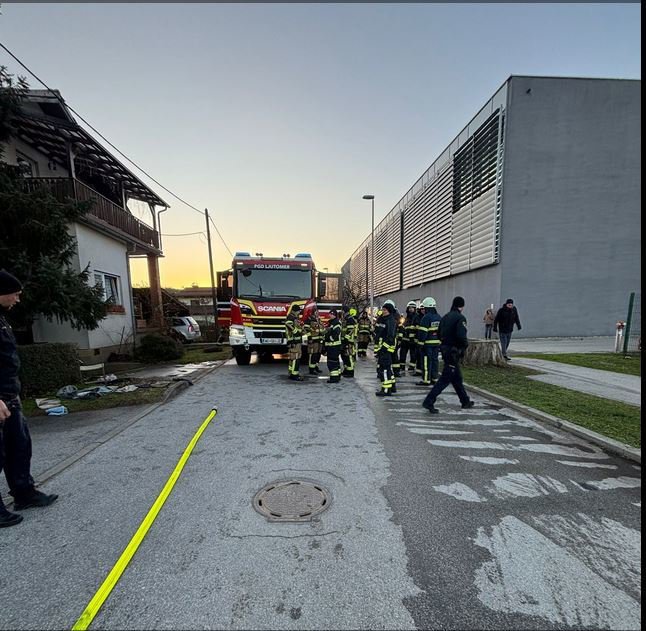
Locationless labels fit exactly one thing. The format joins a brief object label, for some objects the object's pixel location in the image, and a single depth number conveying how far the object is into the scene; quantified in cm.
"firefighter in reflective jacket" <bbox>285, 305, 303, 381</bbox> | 823
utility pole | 1894
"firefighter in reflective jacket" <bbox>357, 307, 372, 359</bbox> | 1252
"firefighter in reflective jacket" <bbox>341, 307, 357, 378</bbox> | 862
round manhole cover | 270
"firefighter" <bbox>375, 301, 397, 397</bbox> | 657
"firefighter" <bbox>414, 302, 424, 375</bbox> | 833
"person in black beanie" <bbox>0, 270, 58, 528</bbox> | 274
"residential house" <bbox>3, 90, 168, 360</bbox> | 1012
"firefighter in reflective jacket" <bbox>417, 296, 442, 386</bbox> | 732
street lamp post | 2158
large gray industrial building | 1495
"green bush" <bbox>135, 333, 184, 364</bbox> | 1213
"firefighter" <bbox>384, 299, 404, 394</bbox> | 859
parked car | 1793
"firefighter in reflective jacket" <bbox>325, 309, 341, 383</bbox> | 767
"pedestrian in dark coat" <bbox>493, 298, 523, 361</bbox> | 963
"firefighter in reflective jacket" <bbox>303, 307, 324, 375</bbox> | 902
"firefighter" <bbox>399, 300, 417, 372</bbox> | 909
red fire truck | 934
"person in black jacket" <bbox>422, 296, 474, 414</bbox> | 540
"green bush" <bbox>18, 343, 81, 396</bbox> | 681
